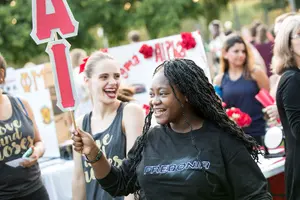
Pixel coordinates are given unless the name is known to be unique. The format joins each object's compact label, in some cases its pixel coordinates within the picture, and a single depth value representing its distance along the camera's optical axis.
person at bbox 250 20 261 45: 14.69
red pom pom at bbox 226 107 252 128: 6.12
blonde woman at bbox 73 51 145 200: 4.01
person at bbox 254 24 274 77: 11.78
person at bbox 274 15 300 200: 4.10
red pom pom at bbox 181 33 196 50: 6.25
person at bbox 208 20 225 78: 15.02
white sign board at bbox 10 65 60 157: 7.27
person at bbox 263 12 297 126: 4.49
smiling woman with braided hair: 2.94
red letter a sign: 3.13
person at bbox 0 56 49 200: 4.75
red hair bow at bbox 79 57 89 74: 4.98
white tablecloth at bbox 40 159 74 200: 6.20
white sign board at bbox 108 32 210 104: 6.68
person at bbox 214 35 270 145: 6.91
